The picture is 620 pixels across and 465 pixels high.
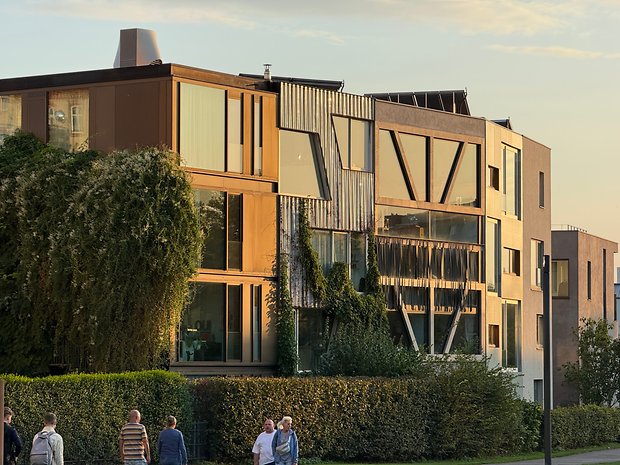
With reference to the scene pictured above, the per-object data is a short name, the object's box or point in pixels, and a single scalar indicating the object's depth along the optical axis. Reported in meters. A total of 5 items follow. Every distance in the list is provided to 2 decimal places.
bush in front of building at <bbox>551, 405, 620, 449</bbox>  46.28
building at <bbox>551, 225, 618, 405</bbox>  63.59
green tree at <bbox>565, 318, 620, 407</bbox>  56.69
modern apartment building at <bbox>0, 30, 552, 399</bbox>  38.53
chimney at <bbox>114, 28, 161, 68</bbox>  43.28
